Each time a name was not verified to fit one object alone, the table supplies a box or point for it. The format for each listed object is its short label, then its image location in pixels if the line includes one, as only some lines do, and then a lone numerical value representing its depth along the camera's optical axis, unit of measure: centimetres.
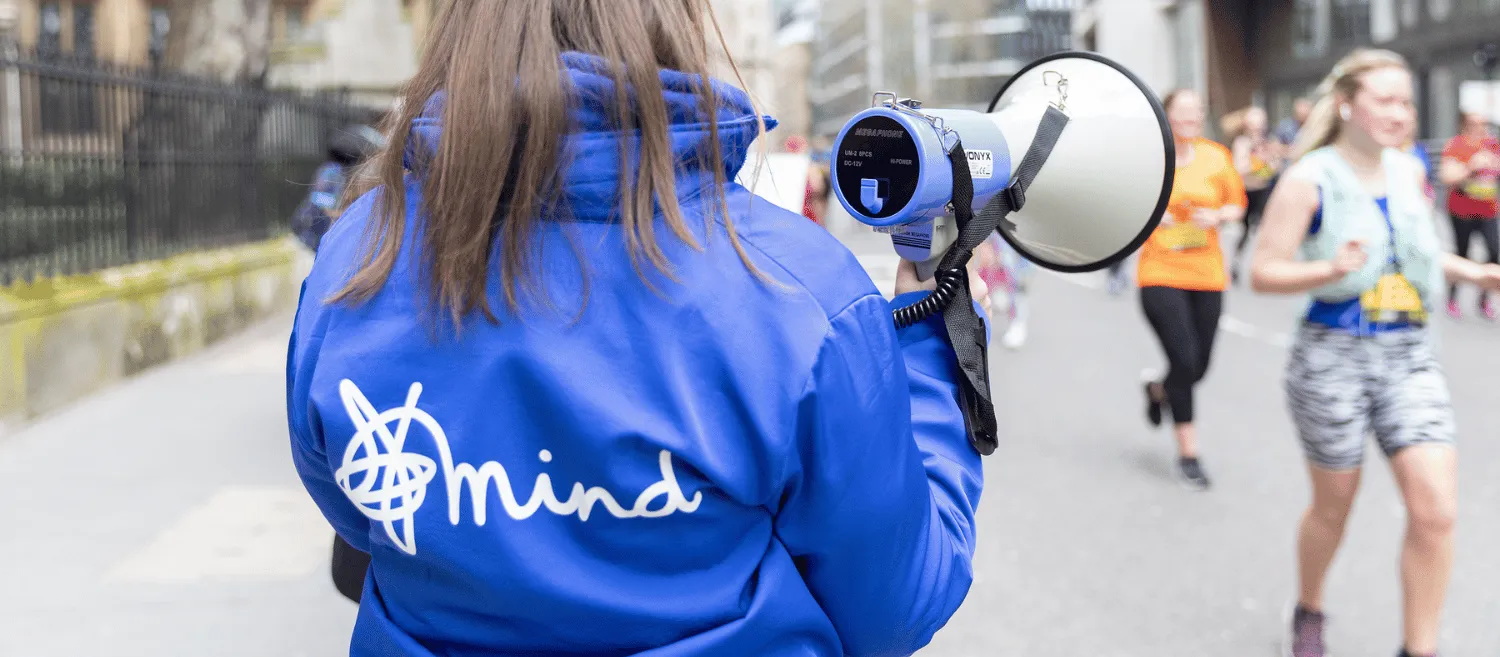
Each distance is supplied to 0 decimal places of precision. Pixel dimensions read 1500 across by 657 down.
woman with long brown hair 127
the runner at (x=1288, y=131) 1888
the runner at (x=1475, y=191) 1126
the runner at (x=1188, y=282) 624
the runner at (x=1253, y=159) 1336
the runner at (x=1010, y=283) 1073
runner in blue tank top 363
